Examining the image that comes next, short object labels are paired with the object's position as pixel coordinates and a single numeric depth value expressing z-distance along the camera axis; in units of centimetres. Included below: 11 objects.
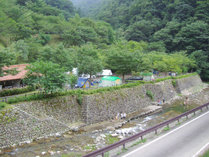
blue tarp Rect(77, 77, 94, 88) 3040
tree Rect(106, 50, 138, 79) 3544
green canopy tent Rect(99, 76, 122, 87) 3266
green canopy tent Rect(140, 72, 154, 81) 3832
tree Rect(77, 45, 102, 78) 3175
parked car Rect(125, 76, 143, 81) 3974
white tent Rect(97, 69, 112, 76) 4081
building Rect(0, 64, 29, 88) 2486
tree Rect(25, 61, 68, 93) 2030
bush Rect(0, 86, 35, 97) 2170
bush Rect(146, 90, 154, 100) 3343
